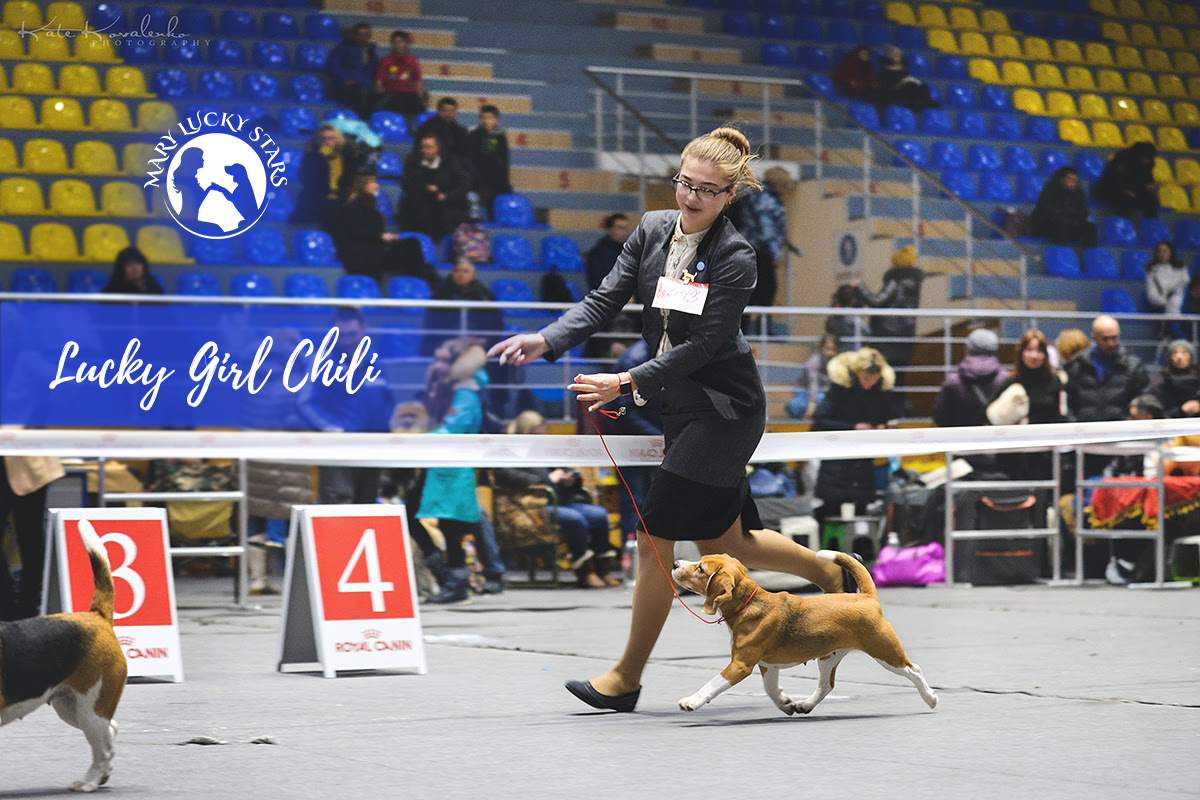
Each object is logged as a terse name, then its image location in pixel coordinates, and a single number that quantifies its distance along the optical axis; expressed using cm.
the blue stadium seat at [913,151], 2014
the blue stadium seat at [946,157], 2035
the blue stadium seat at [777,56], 2030
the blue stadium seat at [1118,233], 1995
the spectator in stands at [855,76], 2006
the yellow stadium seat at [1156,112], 2209
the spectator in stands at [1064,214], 1967
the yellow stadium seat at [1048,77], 2184
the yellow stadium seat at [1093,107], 2162
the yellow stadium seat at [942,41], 2144
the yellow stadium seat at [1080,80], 2194
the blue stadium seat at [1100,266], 1950
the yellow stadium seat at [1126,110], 2183
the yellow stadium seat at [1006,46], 2188
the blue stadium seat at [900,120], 2016
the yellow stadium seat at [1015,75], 2159
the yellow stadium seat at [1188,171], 2139
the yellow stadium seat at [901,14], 2128
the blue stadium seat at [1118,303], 1901
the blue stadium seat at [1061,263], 1942
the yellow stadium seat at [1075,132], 2117
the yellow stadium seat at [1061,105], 2150
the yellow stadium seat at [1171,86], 2234
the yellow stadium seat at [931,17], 2159
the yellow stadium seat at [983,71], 2142
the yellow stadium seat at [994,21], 2212
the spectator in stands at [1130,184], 2022
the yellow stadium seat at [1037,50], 2203
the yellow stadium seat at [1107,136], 2136
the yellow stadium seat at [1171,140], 2180
